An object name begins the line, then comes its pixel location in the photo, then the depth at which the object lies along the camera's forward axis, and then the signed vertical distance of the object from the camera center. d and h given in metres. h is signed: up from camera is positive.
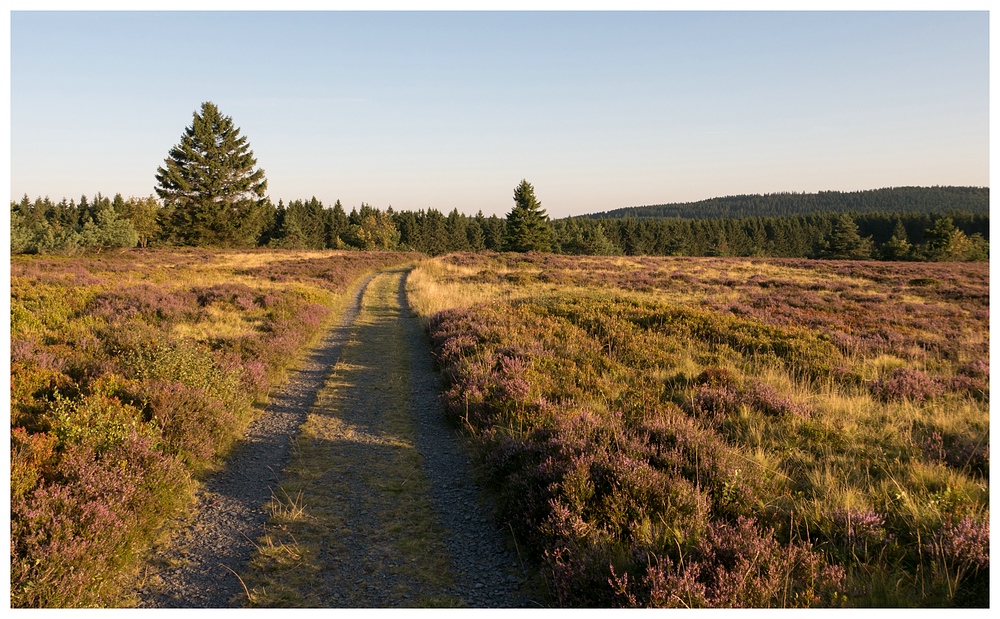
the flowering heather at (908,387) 8.53 -1.71
